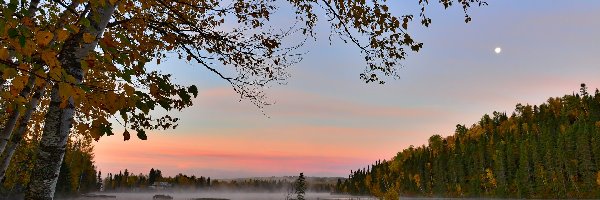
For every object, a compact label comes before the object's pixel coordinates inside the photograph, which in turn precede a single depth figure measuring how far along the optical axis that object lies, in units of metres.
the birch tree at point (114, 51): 3.72
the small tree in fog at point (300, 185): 36.09
